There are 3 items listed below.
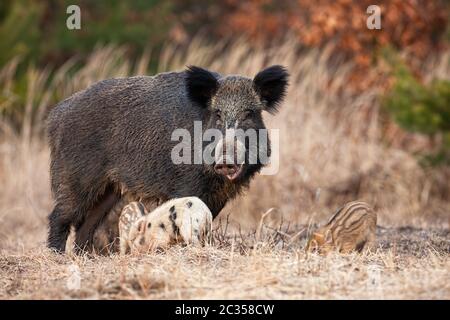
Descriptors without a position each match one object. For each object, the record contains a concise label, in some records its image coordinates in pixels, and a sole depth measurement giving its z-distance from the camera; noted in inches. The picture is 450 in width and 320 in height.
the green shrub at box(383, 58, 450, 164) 770.8
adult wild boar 523.2
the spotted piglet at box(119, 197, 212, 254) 464.4
